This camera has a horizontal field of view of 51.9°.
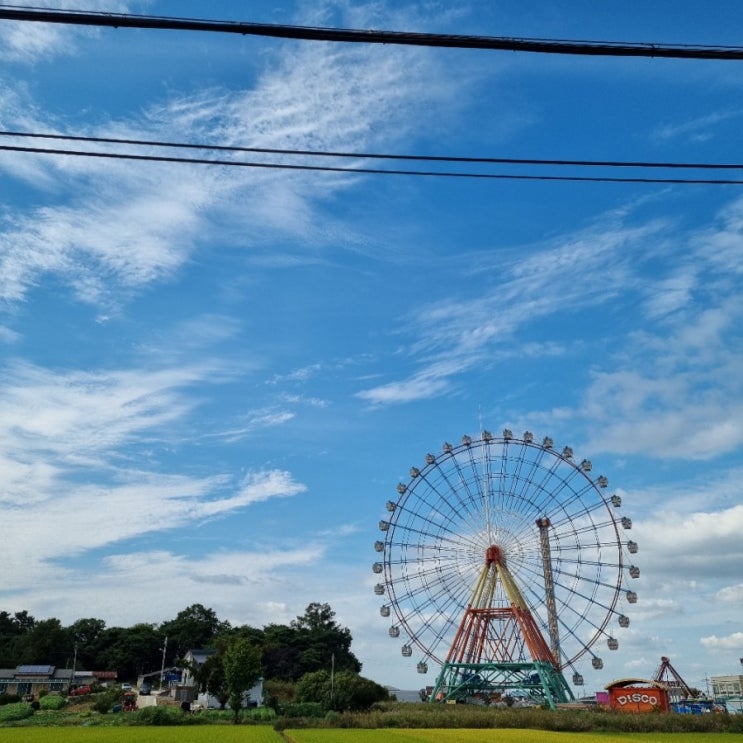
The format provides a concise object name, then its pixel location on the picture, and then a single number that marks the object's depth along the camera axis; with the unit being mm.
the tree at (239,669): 61375
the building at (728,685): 106750
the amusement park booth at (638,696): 53688
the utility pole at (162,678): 87750
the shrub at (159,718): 54812
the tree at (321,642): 104688
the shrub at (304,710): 60831
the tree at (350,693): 60406
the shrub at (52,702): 70750
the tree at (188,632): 118750
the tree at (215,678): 68612
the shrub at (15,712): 59375
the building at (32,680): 95562
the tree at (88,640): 119750
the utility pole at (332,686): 61750
